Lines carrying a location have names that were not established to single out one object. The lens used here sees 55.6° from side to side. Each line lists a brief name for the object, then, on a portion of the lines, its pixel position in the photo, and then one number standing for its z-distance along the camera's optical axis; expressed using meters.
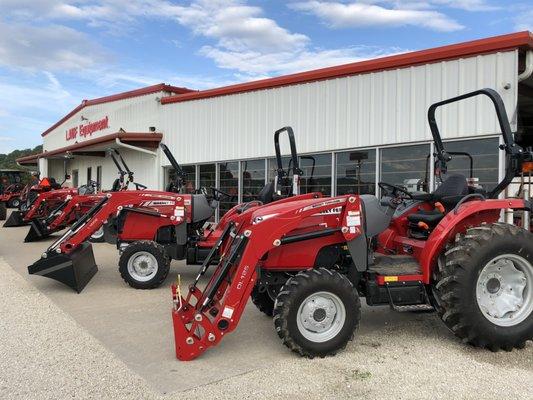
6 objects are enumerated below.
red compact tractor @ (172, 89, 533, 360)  4.09
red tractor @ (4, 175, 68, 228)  14.59
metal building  7.84
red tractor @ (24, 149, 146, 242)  12.58
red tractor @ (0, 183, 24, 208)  27.06
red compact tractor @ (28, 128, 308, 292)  6.87
